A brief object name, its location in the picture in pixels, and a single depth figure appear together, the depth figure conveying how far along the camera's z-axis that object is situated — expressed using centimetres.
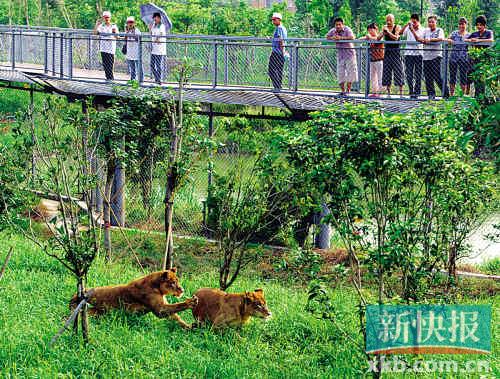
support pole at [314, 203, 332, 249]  1653
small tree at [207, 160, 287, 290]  1266
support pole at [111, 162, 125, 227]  1825
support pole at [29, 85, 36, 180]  1107
